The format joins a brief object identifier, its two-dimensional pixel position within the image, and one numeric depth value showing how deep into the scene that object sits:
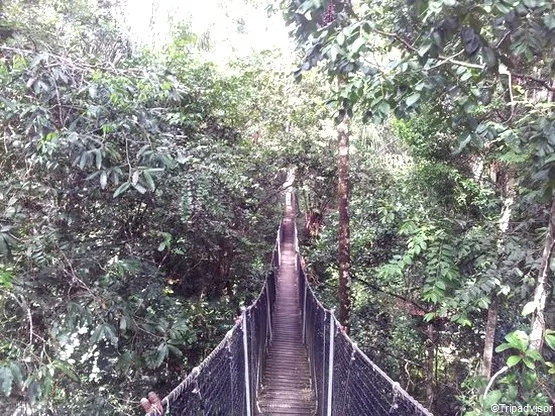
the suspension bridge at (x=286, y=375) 1.76
